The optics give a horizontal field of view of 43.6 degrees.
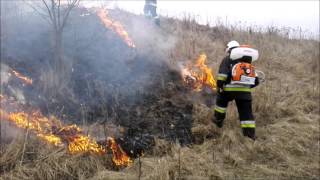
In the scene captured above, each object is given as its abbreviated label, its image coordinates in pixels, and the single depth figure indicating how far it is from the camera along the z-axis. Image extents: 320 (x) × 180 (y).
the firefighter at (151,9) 11.55
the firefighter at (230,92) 7.77
